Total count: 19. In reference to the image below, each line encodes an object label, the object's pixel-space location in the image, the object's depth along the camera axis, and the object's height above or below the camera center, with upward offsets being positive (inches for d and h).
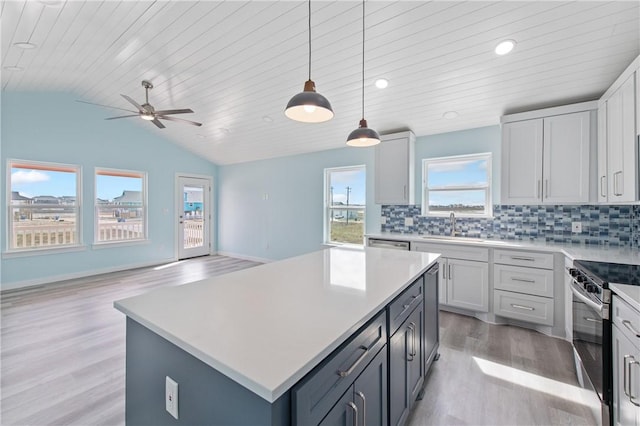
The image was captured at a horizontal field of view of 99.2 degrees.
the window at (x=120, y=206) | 205.9 +4.4
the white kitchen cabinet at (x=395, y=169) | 155.6 +25.6
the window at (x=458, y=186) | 146.0 +15.3
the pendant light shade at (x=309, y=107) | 57.5 +24.2
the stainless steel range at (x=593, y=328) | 62.1 -29.5
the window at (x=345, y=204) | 193.5 +6.0
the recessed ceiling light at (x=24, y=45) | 114.7 +71.0
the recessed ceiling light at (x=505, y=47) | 90.9 +56.6
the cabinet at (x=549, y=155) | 110.6 +25.2
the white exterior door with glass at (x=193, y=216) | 254.8 -4.2
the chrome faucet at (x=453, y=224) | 149.6 -6.2
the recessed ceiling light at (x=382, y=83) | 119.4 +57.7
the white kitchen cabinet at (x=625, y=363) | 51.1 -30.1
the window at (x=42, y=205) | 169.8 +3.9
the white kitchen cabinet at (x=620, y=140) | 82.5 +24.9
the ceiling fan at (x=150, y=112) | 135.5 +51.3
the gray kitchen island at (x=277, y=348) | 29.4 -17.0
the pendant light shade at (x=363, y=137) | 79.6 +22.4
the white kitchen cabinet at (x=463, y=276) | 124.6 -29.9
